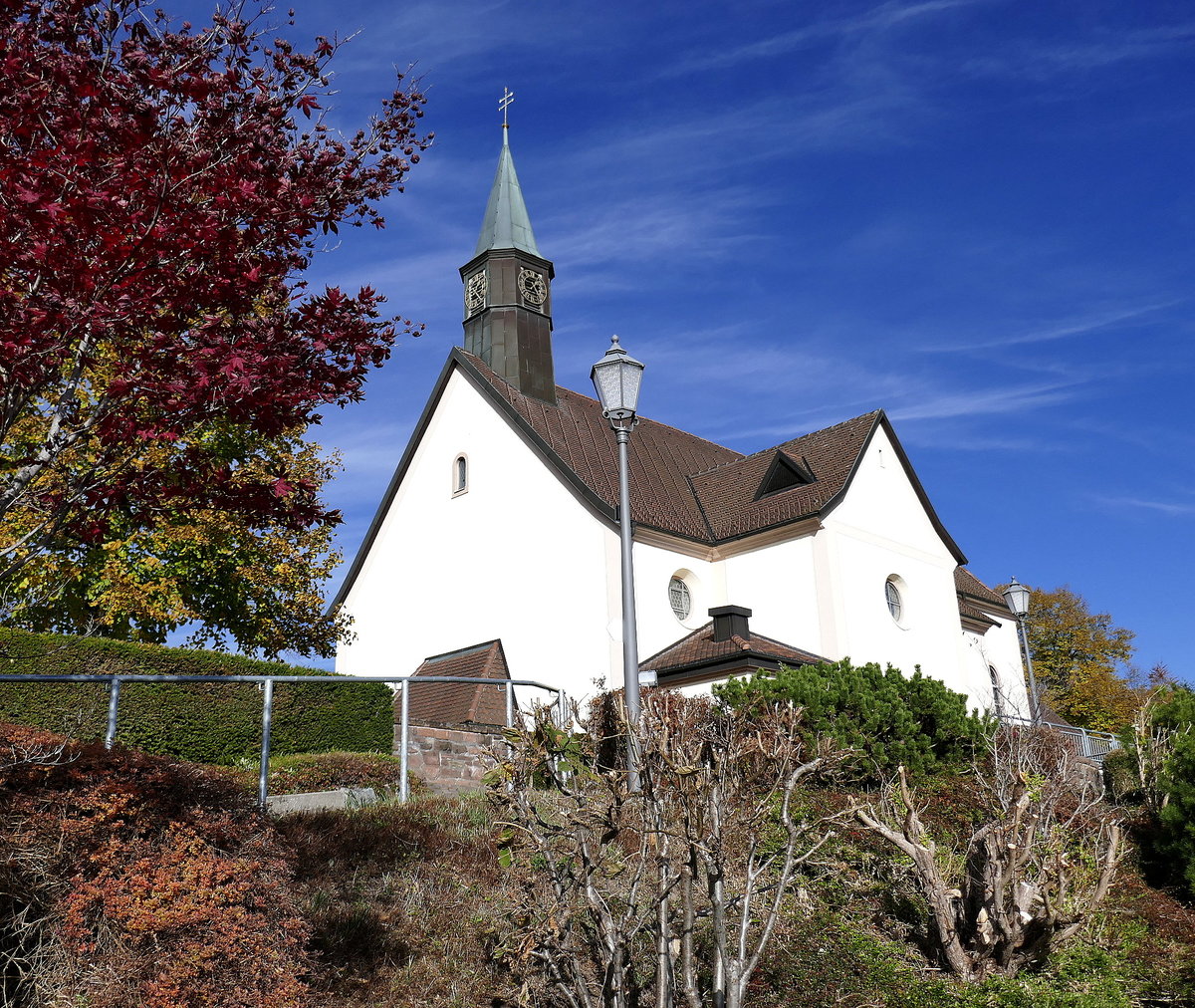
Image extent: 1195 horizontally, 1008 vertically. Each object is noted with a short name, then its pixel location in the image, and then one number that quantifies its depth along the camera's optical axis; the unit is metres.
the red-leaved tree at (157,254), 4.58
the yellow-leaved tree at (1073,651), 43.75
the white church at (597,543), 21.84
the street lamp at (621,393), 9.91
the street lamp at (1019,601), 21.27
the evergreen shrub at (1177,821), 9.52
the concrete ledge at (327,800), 11.20
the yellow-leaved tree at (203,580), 18.55
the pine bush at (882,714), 11.55
